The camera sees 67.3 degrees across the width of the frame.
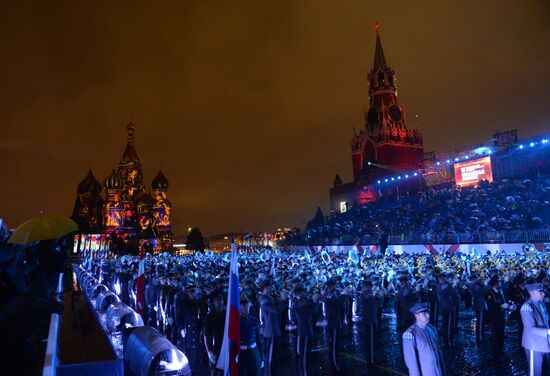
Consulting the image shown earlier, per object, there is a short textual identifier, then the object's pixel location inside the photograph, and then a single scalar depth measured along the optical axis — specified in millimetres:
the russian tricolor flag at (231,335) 5484
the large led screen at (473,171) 49125
